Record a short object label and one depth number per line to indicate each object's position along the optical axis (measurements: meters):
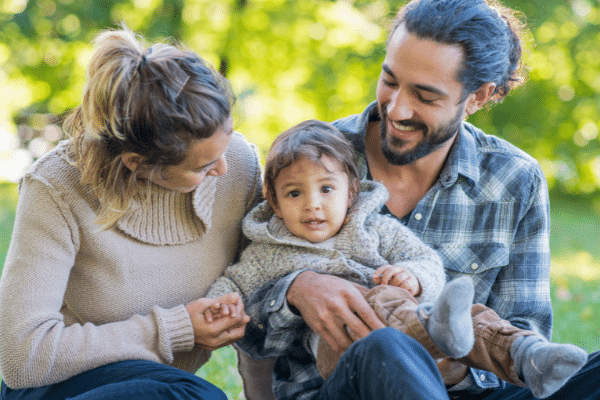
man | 2.12
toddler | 1.86
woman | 1.71
